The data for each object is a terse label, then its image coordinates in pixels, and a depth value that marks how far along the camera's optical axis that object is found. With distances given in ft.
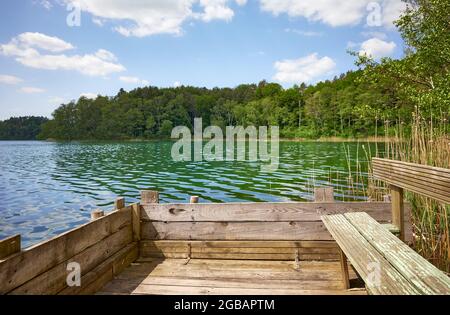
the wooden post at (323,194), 13.02
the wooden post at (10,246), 7.29
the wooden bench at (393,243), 5.97
